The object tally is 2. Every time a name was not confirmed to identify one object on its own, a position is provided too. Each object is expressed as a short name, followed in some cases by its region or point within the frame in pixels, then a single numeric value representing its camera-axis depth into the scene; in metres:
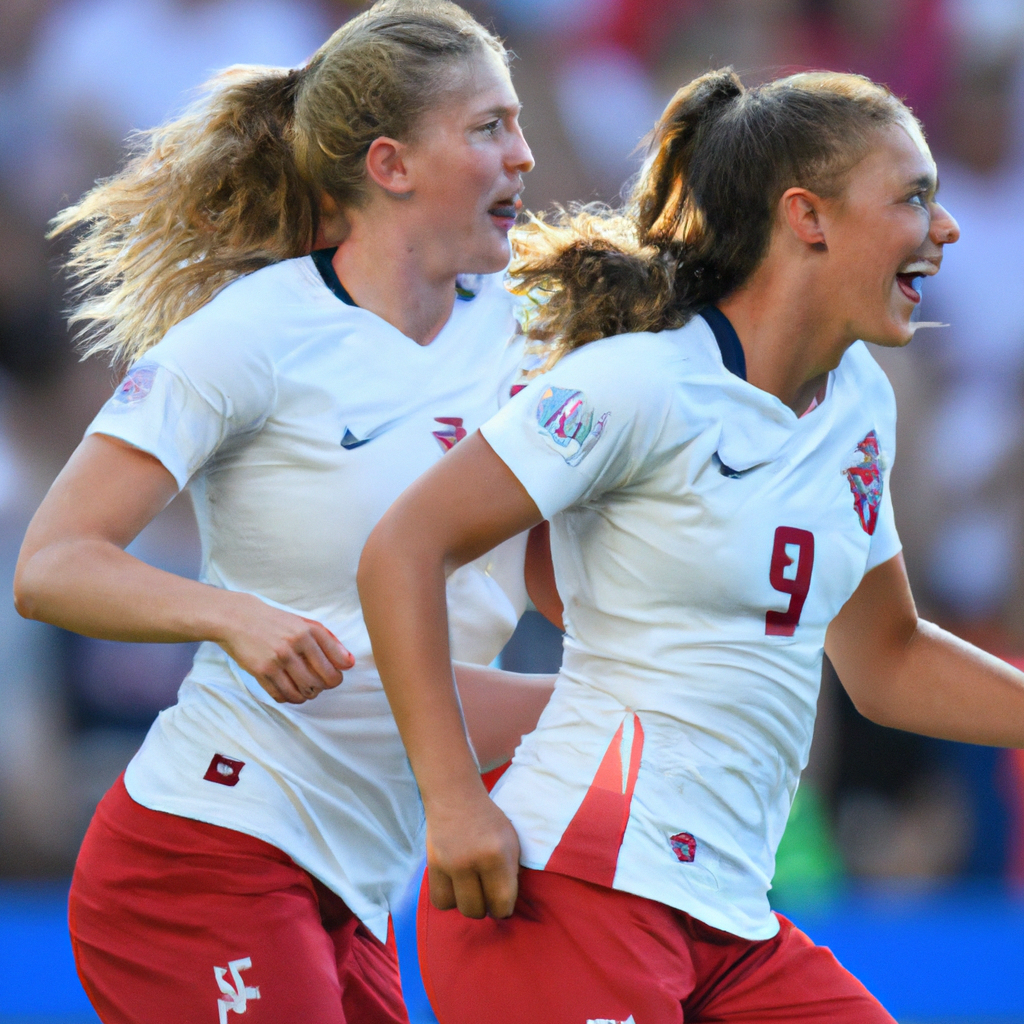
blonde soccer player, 17.01
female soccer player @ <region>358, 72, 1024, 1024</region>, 16.83
